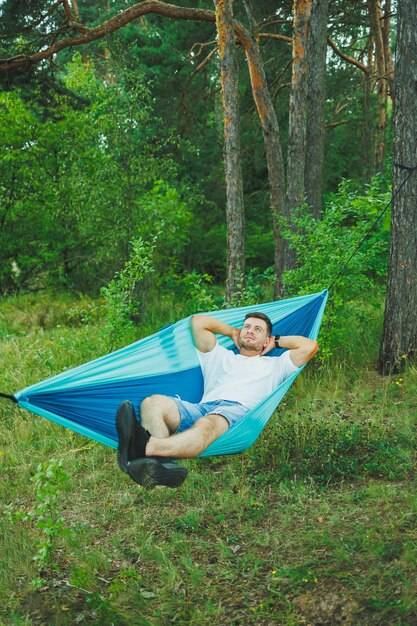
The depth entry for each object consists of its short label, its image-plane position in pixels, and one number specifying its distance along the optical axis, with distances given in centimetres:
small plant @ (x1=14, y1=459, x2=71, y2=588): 243
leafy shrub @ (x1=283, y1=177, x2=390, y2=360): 416
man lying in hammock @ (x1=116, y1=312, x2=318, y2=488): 244
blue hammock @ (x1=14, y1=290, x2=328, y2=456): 254
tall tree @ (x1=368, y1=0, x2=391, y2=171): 865
